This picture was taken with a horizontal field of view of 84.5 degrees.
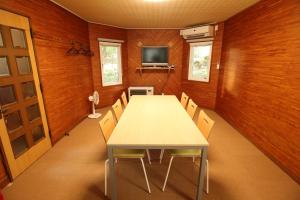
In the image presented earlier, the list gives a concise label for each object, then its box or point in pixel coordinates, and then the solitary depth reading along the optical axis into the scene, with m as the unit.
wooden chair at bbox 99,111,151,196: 1.79
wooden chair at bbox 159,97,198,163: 2.44
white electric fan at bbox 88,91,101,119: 4.14
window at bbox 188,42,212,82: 4.74
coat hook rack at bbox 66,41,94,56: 3.51
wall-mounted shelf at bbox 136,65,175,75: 5.38
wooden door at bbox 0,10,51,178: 1.98
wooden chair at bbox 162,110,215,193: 1.84
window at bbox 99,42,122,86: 4.86
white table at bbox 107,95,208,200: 1.53
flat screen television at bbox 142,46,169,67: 5.29
